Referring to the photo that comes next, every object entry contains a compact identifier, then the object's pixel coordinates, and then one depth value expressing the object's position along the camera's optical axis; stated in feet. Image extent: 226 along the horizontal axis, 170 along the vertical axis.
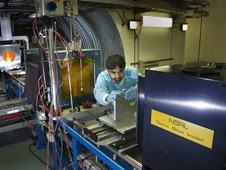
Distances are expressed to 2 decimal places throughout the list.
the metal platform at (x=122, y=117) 4.24
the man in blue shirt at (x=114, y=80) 5.43
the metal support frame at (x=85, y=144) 3.92
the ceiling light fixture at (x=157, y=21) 11.89
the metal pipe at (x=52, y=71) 5.15
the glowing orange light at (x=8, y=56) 10.09
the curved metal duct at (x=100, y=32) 10.17
